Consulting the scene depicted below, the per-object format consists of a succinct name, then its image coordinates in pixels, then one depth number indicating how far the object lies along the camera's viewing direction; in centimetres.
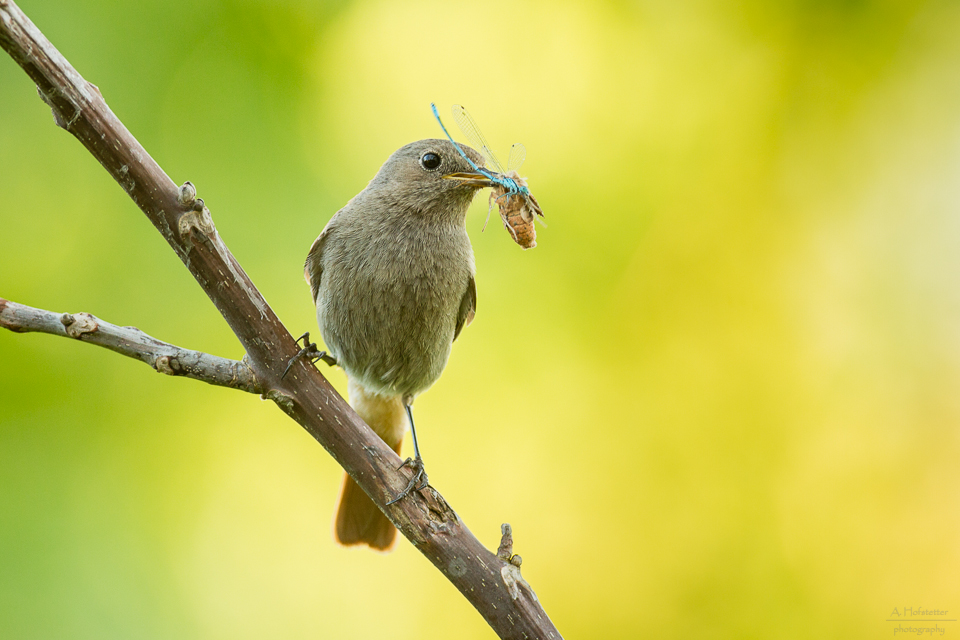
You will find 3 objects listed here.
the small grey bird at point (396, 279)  608
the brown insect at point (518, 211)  632
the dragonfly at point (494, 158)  623
